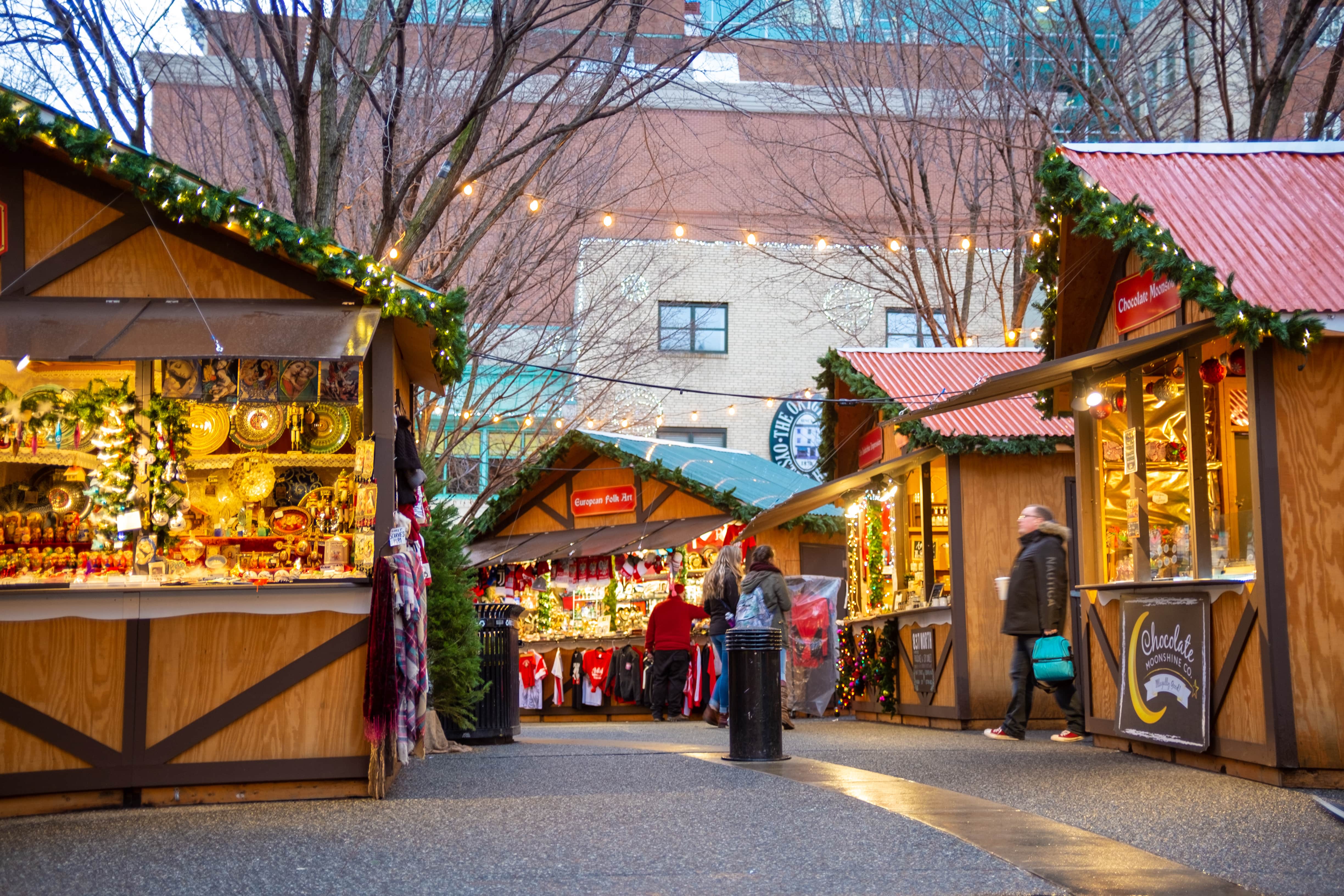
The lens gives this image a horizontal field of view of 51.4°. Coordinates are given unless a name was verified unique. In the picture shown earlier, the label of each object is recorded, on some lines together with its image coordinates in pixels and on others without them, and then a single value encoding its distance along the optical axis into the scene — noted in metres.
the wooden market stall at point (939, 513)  14.50
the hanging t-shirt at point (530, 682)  21.08
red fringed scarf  8.38
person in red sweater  17.98
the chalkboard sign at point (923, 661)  15.14
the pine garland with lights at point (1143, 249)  8.38
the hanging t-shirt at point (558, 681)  20.86
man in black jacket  11.12
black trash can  13.56
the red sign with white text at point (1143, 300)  10.14
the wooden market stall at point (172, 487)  8.32
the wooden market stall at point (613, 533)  20.58
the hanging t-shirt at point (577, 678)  20.81
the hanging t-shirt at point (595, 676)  20.53
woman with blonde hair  15.39
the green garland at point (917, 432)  14.59
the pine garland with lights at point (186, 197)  8.57
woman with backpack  13.96
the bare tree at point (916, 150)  20.16
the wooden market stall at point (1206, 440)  8.46
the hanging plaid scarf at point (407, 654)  8.55
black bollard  10.59
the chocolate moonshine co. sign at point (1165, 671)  9.30
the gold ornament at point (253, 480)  9.80
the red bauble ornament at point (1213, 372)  9.60
